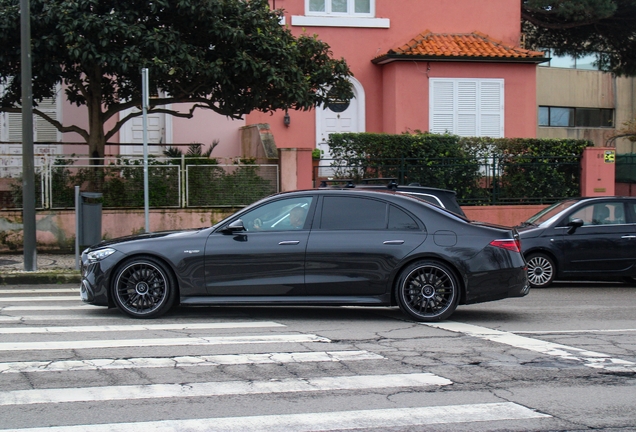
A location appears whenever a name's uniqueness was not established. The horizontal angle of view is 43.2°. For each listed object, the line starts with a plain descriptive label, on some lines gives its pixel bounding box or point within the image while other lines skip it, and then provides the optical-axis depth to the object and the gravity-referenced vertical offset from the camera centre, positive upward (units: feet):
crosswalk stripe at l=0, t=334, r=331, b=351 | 25.43 -4.85
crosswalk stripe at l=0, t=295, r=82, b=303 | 37.19 -4.92
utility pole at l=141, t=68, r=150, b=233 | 43.96 +5.18
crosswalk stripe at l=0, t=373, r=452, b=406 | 19.53 -4.98
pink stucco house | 72.79 +10.46
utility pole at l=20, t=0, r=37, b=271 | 44.86 +2.61
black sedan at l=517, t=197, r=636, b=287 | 43.93 -3.15
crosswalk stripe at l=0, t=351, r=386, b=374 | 22.62 -4.91
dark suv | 37.24 -0.09
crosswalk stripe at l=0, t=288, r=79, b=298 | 40.65 -4.98
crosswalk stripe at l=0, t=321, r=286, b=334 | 28.30 -4.83
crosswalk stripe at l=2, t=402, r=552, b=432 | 17.19 -5.06
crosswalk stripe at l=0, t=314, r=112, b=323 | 30.94 -4.84
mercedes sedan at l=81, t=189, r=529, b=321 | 30.09 -2.80
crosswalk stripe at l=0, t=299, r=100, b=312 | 33.88 -4.87
